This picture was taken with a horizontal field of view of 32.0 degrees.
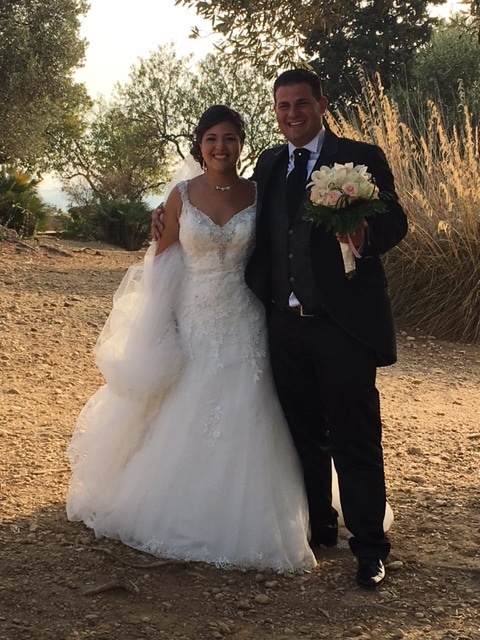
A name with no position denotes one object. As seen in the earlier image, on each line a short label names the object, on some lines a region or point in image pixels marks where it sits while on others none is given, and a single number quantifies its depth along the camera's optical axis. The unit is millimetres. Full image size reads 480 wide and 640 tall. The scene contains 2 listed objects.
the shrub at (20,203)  14797
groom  3428
